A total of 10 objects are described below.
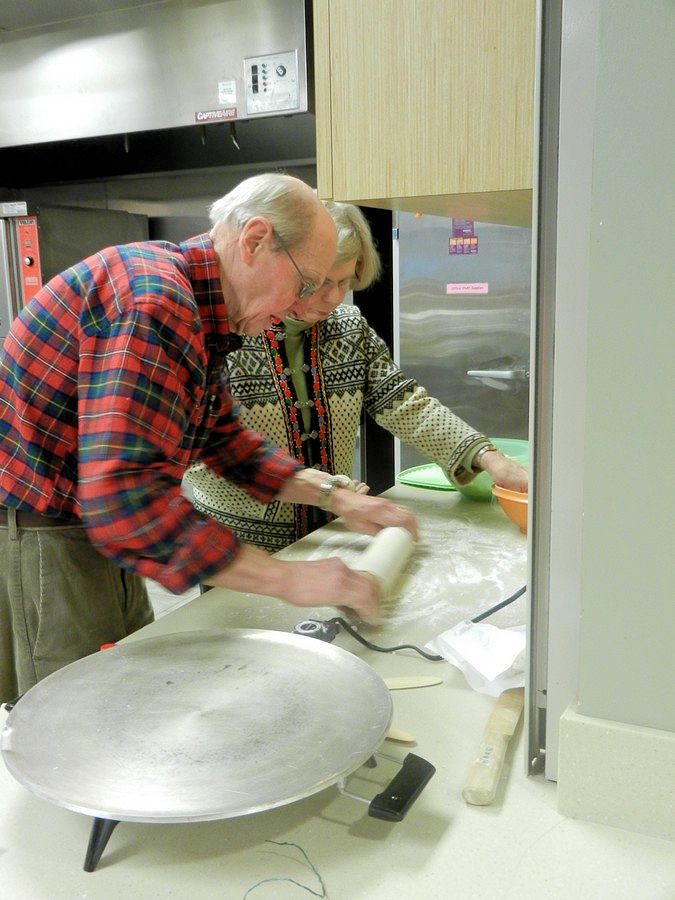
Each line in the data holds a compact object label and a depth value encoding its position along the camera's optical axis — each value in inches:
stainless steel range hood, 101.7
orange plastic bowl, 61.8
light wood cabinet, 38.7
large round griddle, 26.9
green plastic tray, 75.0
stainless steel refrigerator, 126.9
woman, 71.0
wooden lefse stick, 30.8
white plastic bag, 40.4
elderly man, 39.5
